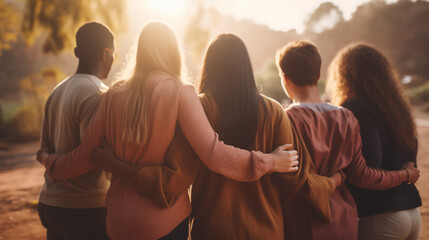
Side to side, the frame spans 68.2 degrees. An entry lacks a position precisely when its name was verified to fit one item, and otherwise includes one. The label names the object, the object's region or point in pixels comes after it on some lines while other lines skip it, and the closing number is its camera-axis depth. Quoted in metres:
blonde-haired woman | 1.43
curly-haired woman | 1.91
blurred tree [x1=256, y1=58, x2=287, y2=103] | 34.25
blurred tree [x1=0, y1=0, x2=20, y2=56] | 10.74
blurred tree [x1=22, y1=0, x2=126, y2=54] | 5.48
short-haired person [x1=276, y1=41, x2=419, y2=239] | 1.73
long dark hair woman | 1.53
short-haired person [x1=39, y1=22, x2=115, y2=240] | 1.82
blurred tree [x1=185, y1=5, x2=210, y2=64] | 6.35
